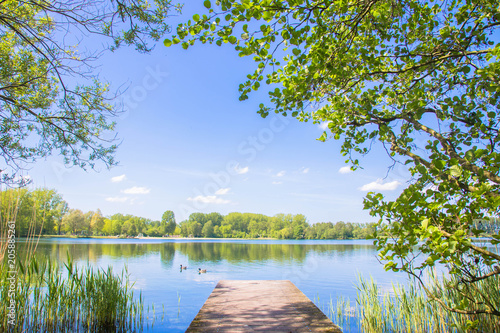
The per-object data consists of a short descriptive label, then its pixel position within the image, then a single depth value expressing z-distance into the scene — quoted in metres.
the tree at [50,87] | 5.60
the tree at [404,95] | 2.43
